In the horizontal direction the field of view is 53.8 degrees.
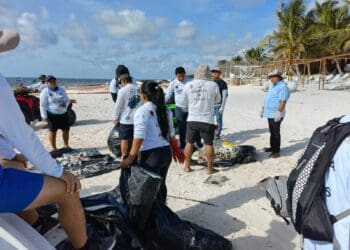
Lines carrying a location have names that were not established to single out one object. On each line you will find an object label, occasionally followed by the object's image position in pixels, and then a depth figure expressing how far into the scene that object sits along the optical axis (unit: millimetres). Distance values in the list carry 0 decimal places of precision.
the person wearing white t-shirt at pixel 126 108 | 5445
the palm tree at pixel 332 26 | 30453
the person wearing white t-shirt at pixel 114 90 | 8267
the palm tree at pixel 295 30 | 32750
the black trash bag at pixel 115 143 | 6434
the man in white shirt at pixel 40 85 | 10811
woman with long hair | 3605
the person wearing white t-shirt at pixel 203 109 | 5184
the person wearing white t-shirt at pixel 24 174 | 1605
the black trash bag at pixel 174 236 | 2902
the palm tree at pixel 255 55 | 51531
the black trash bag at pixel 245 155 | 5984
